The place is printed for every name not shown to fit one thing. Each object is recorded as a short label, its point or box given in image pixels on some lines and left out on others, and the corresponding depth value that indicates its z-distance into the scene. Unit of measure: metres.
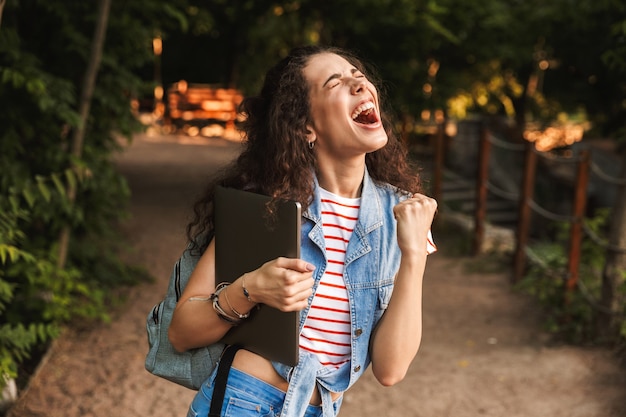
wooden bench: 20.02
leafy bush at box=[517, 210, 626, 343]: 5.44
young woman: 1.68
